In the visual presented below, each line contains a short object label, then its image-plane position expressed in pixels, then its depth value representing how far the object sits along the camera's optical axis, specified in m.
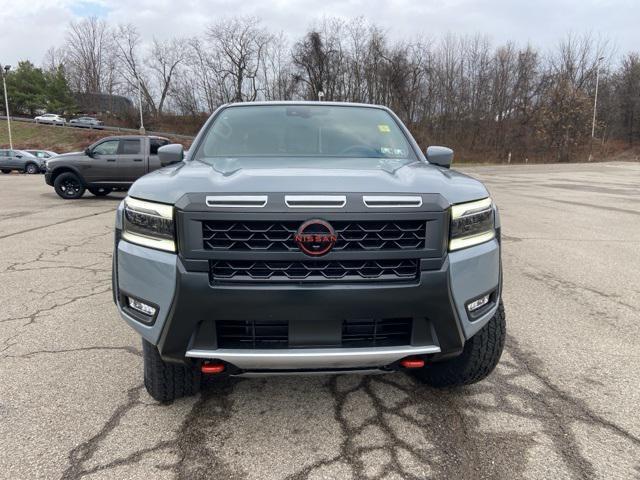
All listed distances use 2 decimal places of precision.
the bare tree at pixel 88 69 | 68.00
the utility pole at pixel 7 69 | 41.83
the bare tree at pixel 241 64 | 61.97
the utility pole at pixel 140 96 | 55.93
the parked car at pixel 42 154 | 31.64
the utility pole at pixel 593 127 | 48.44
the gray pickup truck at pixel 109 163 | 12.70
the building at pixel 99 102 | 66.06
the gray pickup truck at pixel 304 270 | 1.94
